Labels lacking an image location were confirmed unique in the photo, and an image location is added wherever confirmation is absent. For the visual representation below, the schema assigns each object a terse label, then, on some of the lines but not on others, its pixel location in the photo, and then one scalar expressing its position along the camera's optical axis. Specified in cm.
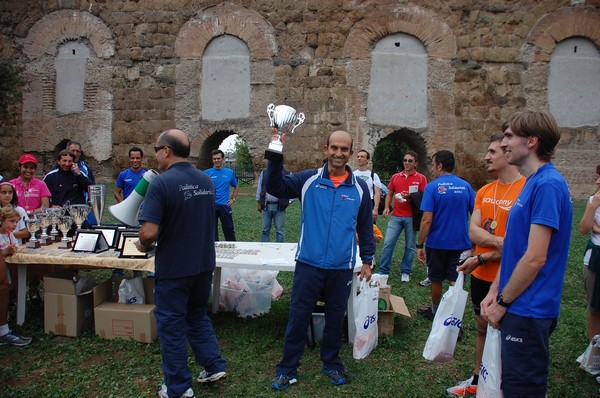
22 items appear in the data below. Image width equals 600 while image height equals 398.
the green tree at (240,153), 4478
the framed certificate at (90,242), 424
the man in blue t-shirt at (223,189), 746
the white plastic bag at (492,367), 231
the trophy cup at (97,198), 476
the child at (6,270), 399
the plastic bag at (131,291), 438
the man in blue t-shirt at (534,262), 210
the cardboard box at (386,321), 431
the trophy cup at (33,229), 437
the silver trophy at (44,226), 446
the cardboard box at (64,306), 422
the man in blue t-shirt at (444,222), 449
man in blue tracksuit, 330
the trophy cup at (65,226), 453
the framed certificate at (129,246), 406
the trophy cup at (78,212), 458
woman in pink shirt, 533
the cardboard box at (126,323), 415
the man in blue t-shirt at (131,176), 635
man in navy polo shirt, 301
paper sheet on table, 413
